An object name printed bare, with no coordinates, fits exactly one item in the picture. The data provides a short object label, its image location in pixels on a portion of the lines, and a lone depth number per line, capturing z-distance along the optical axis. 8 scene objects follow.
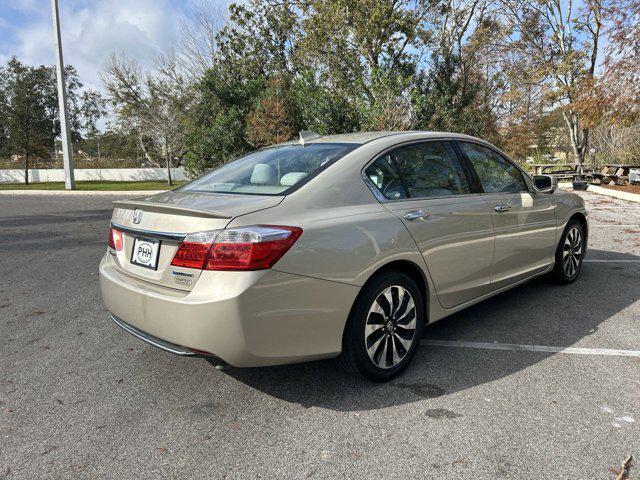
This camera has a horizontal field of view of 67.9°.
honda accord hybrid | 2.41
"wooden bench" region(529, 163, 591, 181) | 22.71
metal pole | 22.89
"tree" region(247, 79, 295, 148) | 18.22
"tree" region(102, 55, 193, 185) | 32.16
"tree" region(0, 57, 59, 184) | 36.09
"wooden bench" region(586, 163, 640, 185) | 18.84
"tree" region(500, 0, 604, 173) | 22.12
